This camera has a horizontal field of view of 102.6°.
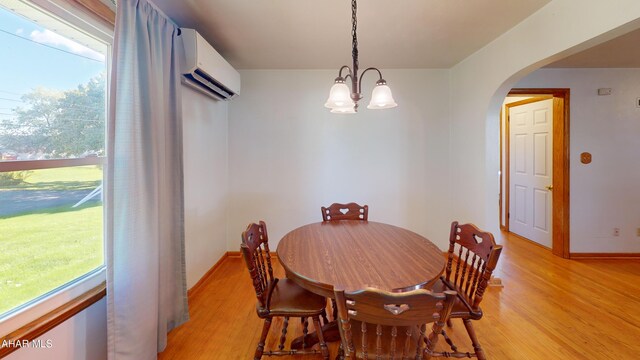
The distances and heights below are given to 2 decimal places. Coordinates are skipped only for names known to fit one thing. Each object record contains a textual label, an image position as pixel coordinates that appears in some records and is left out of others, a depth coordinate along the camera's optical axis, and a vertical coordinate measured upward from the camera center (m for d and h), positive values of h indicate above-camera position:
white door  3.52 +0.11
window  1.07 +0.12
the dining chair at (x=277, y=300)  1.42 -0.72
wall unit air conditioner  1.96 +0.93
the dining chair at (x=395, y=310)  0.86 -0.46
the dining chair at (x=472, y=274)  1.34 -0.56
